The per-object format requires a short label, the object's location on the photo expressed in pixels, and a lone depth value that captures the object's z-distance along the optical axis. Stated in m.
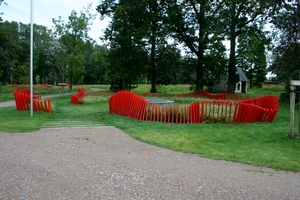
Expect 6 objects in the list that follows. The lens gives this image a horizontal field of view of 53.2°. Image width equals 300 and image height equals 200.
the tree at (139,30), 30.09
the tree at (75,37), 38.66
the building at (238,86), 40.15
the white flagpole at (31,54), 13.25
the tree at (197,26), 28.50
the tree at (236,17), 27.53
